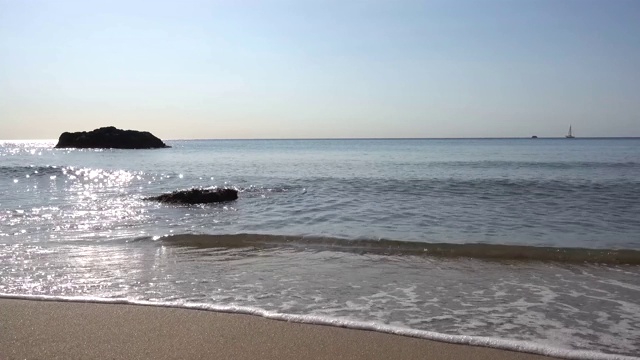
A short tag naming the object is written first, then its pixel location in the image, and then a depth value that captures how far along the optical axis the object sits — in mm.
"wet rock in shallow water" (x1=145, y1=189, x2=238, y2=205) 16688
